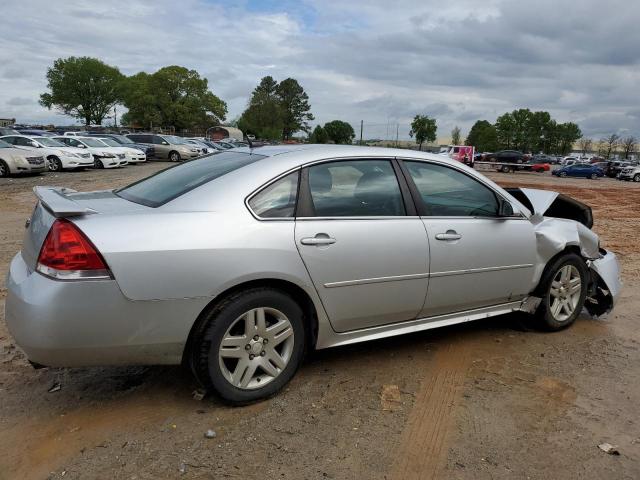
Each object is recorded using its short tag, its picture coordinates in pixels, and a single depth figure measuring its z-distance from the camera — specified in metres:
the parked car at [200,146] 33.77
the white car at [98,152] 23.64
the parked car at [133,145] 30.37
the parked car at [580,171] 42.75
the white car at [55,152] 20.64
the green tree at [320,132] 79.64
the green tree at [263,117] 98.93
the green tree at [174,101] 75.31
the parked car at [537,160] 49.94
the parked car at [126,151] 25.72
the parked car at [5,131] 32.59
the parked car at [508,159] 46.63
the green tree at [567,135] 104.62
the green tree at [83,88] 83.38
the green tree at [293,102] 119.31
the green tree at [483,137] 104.18
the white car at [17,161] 17.56
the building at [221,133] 86.12
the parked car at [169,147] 32.06
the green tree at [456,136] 115.81
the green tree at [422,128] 93.94
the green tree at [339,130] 79.88
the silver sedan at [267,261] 2.70
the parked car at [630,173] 40.59
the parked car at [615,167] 44.78
